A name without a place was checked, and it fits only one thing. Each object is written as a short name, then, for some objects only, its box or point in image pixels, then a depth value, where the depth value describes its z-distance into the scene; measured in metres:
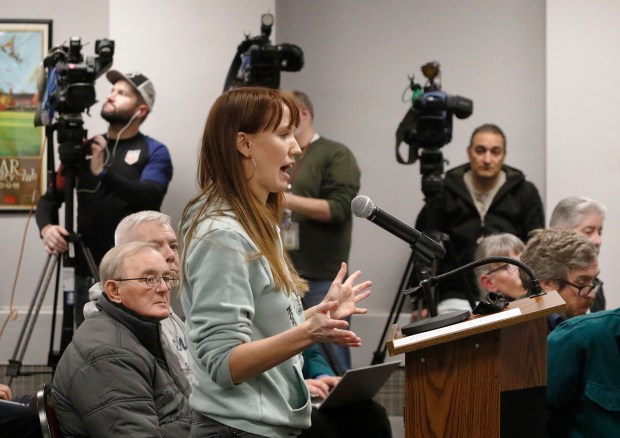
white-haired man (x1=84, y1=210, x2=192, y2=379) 4.80
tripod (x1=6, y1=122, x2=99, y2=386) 6.76
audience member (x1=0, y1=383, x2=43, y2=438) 3.92
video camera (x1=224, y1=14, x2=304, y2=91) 7.12
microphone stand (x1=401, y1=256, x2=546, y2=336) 2.88
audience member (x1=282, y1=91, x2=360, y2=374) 7.34
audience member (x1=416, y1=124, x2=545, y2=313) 7.50
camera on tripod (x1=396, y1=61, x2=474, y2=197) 7.02
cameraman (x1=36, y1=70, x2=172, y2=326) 6.90
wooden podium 2.82
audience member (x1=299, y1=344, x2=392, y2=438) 4.92
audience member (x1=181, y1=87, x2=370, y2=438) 2.70
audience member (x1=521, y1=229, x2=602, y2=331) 4.37
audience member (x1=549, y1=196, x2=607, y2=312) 6.57
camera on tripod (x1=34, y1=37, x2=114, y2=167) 6.74
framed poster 9.06
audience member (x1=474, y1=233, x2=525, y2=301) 5.71
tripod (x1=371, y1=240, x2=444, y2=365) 7.44
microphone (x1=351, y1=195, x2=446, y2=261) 2.90
